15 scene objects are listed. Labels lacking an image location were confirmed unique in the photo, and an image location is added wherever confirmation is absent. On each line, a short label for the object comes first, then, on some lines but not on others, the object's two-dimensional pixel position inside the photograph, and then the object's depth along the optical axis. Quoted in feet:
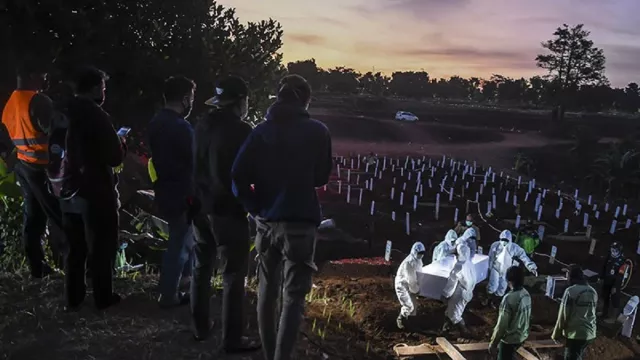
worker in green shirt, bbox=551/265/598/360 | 17.29
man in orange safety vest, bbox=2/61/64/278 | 12.12
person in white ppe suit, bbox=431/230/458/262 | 25.43
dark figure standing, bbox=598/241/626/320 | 25.44
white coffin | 23.65
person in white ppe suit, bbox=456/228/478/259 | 23.52
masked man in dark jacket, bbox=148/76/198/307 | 10.82
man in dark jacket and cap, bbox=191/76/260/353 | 9.64
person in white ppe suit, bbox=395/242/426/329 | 22.85
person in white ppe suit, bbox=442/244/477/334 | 22.75
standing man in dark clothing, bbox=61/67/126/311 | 10.55
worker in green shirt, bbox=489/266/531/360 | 16.26
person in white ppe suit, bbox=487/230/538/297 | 26.18
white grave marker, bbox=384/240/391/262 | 32.33
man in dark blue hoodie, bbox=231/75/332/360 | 8.84
